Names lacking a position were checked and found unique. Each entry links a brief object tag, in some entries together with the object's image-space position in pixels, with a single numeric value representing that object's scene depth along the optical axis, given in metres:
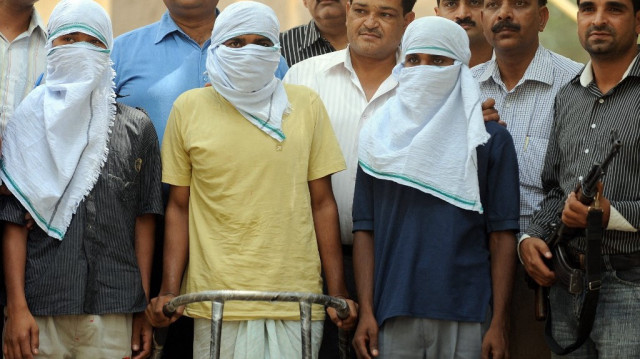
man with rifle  8.21
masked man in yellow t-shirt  8.35
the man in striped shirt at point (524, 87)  9.62
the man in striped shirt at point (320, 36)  11.79
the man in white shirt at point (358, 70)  9.86
